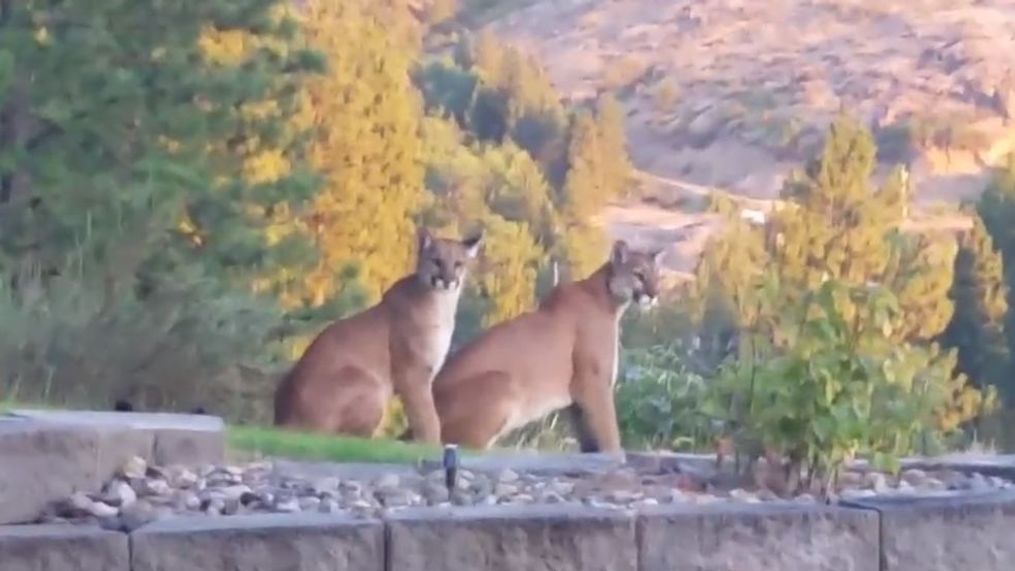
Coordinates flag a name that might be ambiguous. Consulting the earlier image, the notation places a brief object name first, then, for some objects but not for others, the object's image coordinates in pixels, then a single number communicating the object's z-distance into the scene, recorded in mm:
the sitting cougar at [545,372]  18141
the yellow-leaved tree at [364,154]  38062
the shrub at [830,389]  10367
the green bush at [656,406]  21531
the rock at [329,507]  9570
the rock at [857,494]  10087
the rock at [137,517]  8867
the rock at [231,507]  9687
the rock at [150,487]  10062
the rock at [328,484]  10552
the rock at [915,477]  11430
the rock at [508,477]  11149
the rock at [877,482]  10961
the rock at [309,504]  9797
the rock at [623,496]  10315
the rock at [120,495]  9773
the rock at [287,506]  9656
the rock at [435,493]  10344
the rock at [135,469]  10312
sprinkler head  10836
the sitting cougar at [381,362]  17828
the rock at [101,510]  9406
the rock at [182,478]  10350
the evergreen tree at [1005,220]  43656
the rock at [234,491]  10008
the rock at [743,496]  10227
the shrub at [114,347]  18078
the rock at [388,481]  10870
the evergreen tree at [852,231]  39156
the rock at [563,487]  10758
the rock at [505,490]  10547
